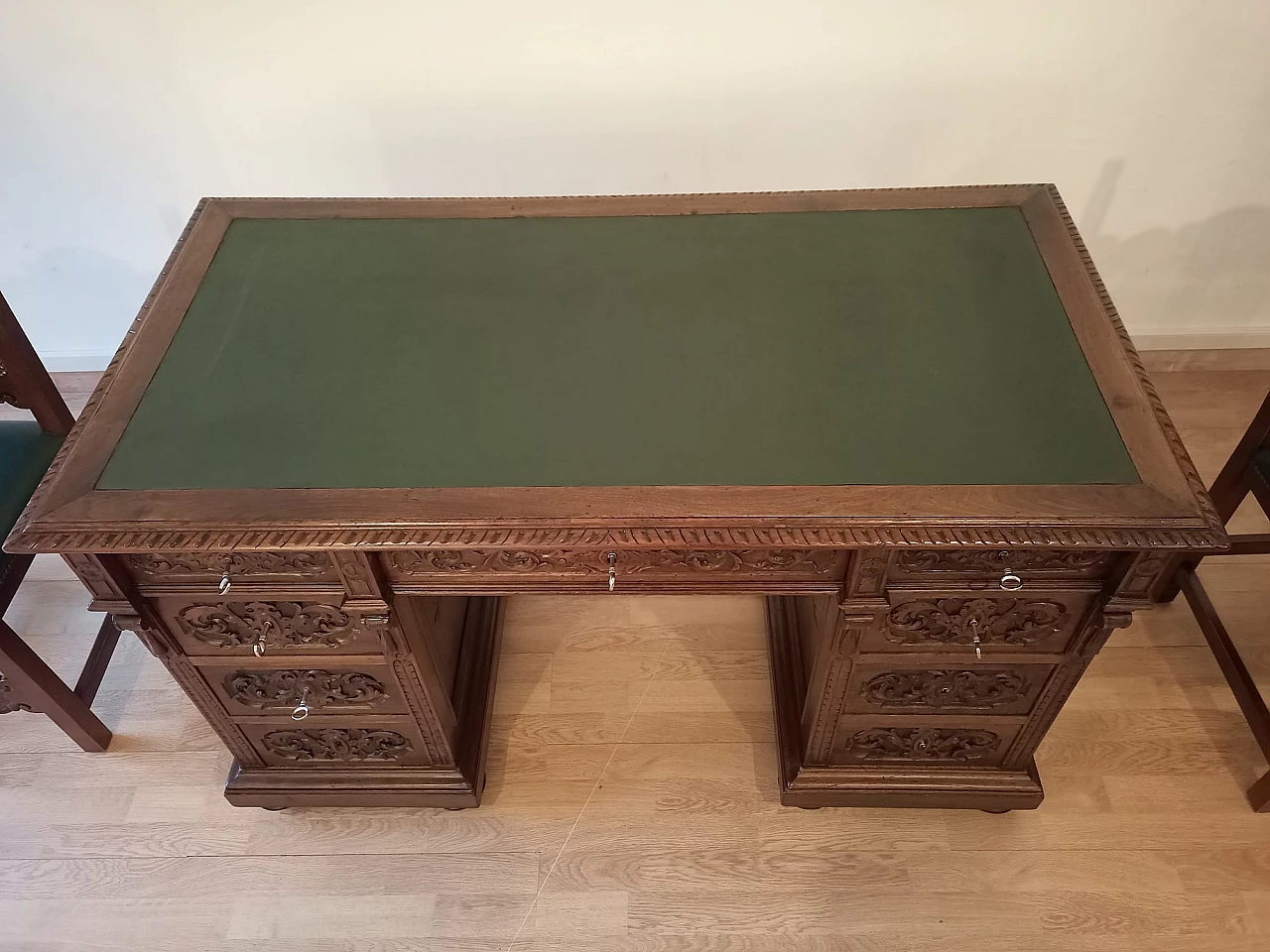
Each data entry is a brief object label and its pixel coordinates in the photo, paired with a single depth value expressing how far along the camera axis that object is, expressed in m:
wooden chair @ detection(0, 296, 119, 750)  1.35
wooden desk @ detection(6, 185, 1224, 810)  0.97
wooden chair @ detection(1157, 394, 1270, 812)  1.39
